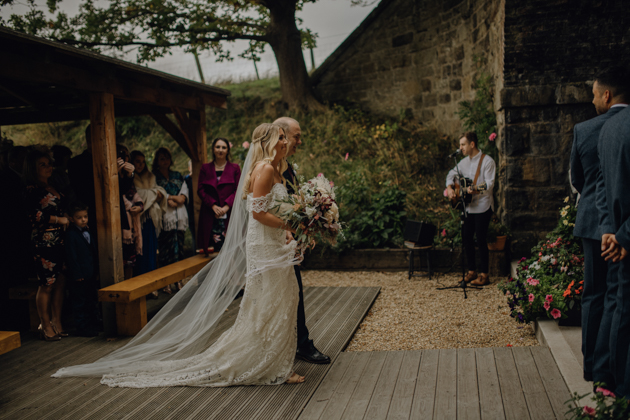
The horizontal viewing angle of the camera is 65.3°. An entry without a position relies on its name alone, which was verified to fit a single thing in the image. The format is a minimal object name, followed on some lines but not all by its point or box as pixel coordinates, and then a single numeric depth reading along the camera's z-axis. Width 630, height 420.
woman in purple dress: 6.26
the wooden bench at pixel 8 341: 3.34
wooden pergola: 4.25
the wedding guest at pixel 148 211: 6.11
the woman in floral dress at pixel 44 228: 4.76
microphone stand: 6.10
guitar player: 6.32
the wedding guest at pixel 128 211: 5.54
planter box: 6.93
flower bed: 4.12
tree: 12.22
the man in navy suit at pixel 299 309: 4.03
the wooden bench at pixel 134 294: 4.71
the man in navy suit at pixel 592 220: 2.99
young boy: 4.92
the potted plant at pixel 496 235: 6.77
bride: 3.60
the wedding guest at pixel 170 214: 6.62
